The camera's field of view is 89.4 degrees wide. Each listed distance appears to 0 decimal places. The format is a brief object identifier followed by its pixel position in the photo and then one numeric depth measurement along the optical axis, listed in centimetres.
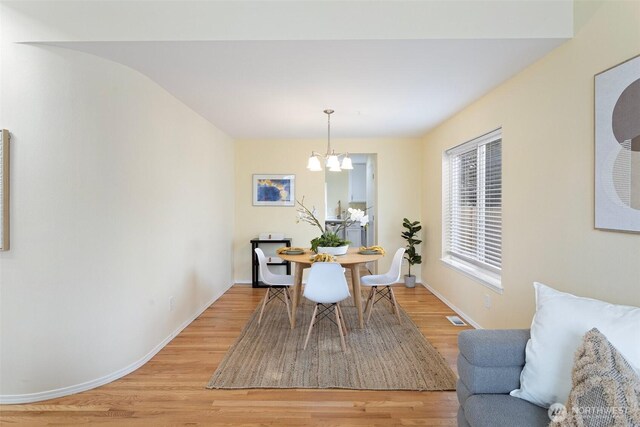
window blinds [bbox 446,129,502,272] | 312
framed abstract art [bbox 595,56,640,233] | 157
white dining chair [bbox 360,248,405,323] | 346
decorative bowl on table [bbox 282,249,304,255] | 347
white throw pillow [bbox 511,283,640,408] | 129
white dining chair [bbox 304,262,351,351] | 280
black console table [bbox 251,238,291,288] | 496
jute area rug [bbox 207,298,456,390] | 231
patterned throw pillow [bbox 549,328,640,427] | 106
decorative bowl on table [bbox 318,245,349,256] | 336
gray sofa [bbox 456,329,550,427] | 135
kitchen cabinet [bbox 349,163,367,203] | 755
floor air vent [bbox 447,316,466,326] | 341
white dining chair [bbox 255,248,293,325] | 343
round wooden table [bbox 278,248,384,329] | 314
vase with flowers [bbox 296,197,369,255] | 330
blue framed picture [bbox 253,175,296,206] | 520
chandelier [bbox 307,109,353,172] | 348
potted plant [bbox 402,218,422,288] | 489
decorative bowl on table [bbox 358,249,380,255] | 346
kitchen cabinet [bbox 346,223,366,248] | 716
